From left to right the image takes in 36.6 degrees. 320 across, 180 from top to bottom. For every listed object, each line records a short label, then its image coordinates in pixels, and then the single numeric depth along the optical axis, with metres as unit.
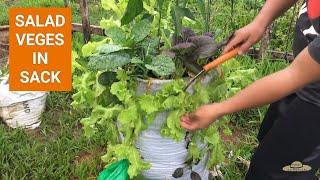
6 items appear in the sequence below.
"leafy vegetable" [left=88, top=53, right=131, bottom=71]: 1.71
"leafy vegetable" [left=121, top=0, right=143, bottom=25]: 1.72
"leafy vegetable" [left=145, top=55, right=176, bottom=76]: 1.70
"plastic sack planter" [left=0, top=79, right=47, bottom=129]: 2.81
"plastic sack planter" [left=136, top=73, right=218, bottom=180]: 1.84
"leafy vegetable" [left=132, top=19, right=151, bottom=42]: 1.78
